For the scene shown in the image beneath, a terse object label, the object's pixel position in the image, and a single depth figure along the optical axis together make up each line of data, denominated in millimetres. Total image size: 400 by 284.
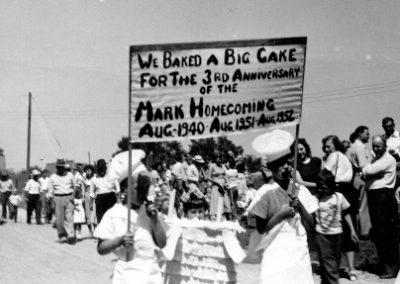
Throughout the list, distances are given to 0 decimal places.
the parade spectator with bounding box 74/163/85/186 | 17033
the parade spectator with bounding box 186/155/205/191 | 13064
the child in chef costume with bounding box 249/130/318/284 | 5160
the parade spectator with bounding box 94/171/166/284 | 4648
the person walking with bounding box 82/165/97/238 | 15727
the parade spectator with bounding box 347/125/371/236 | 10258
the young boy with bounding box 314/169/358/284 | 7512
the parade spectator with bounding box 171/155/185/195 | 13868
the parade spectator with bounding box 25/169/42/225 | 21297
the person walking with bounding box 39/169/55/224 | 21406
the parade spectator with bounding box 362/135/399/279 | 9312
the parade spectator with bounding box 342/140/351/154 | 12286
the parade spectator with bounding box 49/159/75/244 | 15117
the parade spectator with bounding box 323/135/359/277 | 8903
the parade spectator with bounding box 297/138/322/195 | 9289
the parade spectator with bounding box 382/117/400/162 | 10469
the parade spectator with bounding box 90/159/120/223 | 13039
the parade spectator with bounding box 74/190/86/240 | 15474
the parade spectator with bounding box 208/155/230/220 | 12872
